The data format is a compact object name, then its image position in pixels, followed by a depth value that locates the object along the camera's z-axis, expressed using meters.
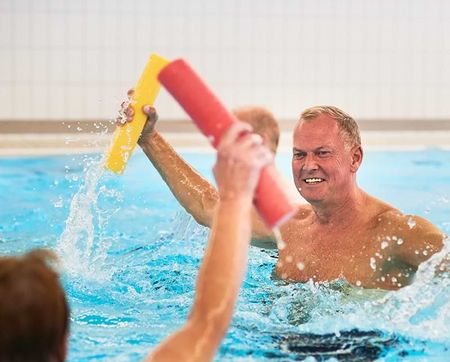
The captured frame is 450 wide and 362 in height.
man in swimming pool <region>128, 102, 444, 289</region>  7.36
